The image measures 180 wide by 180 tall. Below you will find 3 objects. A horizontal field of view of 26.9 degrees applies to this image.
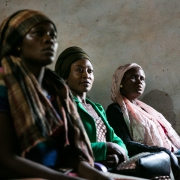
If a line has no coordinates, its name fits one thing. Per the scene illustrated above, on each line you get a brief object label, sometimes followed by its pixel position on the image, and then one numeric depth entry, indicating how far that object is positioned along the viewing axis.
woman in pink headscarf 3.67
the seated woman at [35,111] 1.79
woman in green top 2.96
